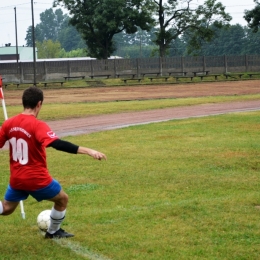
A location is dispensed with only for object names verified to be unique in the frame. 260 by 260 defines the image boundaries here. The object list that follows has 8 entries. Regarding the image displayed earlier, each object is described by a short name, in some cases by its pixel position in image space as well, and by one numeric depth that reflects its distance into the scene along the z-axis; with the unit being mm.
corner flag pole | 8406
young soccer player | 6582
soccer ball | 7562
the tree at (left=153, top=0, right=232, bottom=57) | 70625
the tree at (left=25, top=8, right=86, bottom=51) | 197550
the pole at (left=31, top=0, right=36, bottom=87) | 56969
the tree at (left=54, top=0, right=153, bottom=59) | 68750
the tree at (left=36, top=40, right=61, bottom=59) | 151000
